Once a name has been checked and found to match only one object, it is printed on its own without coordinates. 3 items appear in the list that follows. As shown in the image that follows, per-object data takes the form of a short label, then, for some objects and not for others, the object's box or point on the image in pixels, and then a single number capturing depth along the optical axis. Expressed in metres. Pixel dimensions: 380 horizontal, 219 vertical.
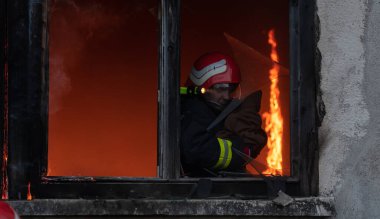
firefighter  7.95
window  7.40
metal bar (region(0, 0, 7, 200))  7.43
